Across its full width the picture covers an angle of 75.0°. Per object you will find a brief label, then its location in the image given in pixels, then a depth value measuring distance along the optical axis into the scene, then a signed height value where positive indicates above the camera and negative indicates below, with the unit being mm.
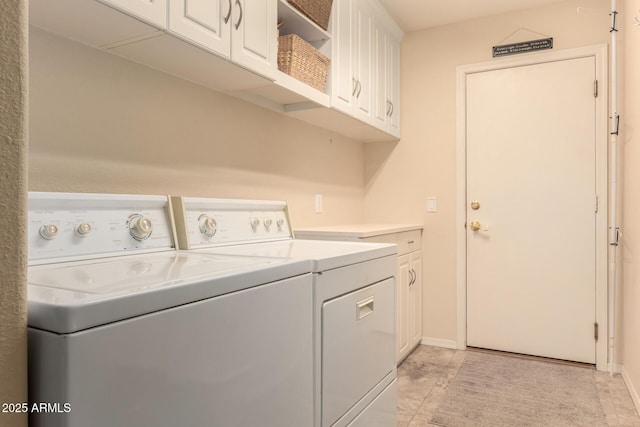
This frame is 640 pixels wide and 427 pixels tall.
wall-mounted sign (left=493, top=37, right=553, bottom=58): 2854 +1153
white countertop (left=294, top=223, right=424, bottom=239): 2170 -110
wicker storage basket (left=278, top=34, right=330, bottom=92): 1873 +710
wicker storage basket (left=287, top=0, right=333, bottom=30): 1915 +970
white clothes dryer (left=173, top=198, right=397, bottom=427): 1217 -282
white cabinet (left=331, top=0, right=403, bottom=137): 2277 +931
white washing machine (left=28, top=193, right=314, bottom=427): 598 -204
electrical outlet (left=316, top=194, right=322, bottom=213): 2732 +56
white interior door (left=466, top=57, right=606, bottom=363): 2777 +18
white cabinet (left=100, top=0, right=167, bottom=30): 1109 +560
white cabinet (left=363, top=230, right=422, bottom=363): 2715 -557
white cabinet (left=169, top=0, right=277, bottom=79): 1296 +633
